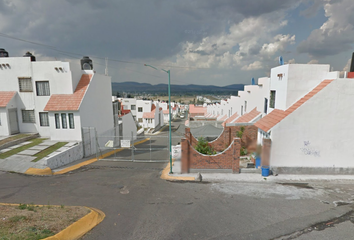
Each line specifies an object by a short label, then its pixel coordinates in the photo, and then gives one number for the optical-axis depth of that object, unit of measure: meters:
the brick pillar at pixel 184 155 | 12.76
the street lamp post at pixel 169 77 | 12.33
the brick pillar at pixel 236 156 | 12.37
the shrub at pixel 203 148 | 13.95
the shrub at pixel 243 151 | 16.67
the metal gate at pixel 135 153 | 17.96
